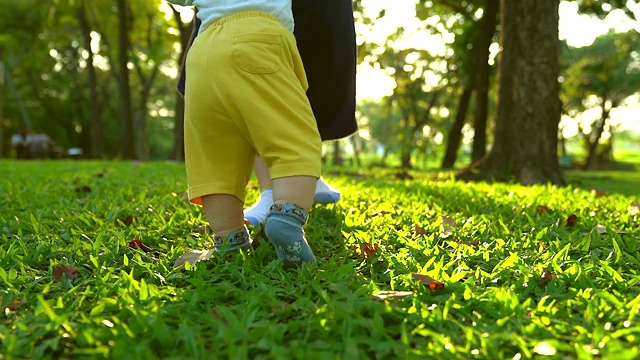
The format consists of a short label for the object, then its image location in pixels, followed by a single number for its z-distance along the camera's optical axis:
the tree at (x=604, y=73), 29.73
